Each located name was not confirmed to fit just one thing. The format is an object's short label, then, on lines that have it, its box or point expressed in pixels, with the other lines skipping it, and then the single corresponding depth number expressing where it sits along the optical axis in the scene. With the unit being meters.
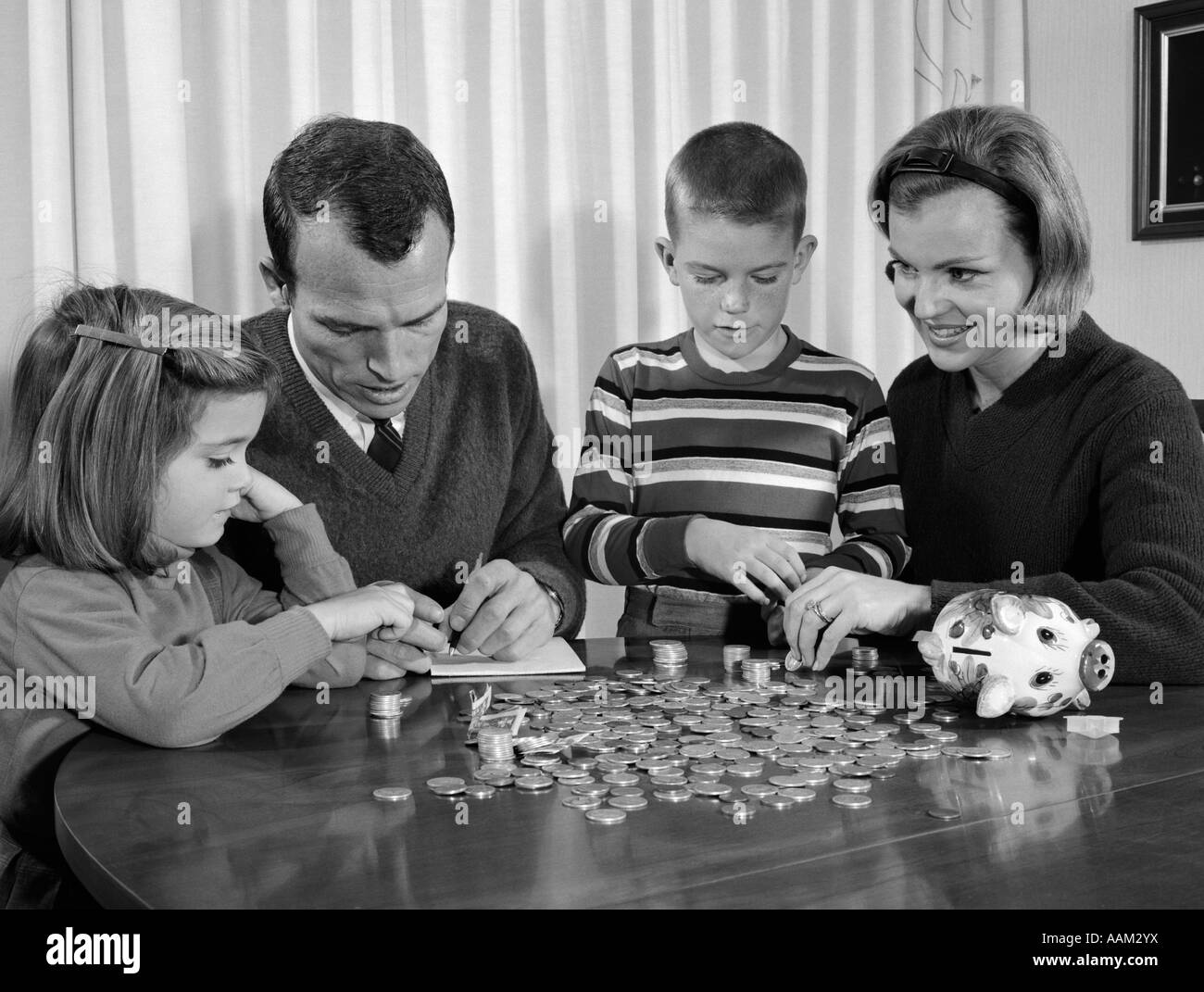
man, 1.79
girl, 1.43
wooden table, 0.97
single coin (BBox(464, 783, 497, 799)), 1.20
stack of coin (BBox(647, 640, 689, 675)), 1.75
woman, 1.72
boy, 2.09
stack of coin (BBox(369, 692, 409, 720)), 1.51
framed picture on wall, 2.95
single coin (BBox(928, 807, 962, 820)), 1.12
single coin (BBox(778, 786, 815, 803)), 1.17
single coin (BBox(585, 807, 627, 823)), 1.12
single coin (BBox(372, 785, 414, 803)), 1.19
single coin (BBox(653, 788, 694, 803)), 1.18
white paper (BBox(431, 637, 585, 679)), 1.73
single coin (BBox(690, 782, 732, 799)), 1.18
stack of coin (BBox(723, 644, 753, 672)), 1.75
